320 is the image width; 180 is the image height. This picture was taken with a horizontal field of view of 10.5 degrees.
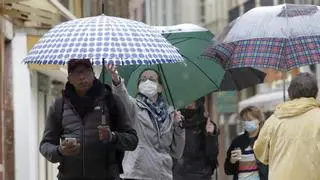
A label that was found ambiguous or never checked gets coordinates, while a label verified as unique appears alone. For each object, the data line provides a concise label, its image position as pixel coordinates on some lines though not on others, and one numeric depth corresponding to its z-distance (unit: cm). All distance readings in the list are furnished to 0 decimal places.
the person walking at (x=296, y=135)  1411
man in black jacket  1268
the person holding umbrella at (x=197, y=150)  1884
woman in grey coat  1555
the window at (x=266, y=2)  6927
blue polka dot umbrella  1277
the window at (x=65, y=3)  3595
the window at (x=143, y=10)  8814
